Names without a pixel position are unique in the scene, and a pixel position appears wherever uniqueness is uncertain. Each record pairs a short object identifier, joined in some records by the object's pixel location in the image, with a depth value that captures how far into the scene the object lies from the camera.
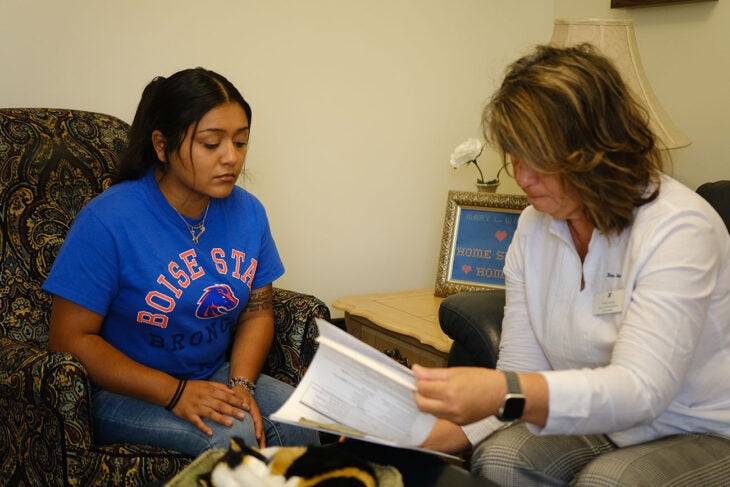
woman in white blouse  1.06
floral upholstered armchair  1.29
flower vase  2.62
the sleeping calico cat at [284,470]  1.04
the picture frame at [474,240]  2.56
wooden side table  2.19
